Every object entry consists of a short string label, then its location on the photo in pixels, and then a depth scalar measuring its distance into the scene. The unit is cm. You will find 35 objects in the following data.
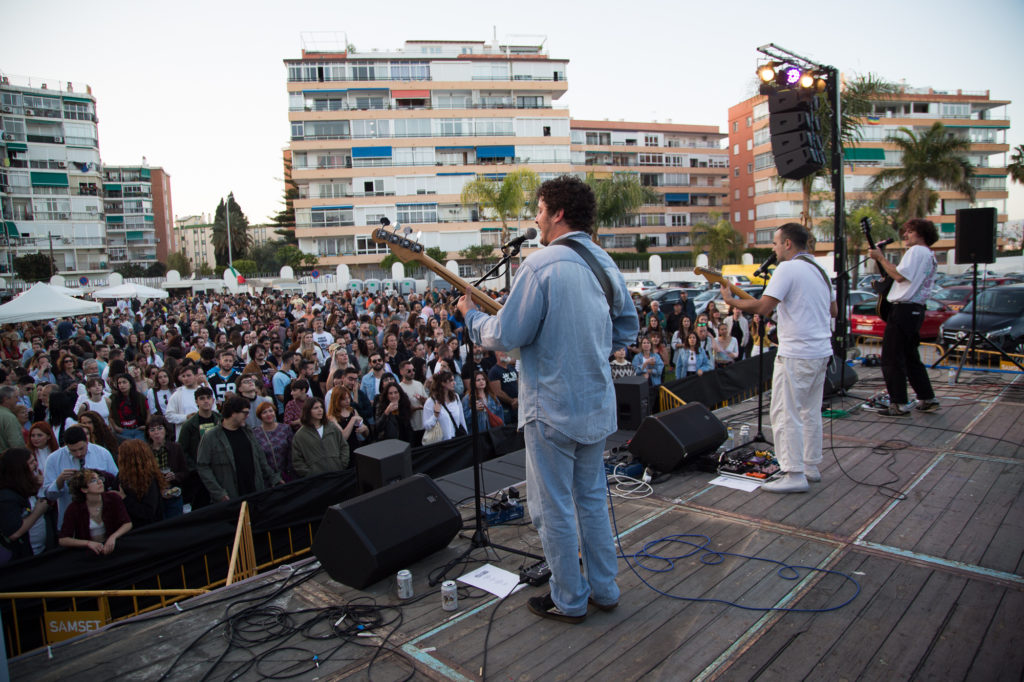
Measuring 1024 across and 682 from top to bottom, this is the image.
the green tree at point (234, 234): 7441
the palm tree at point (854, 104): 1633
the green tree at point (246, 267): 5528
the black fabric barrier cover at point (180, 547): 395
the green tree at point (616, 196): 3550
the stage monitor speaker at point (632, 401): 683
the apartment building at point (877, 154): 5225
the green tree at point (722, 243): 4603
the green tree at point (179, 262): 9058
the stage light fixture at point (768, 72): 700
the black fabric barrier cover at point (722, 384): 832
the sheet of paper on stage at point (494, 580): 318
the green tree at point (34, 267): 5141
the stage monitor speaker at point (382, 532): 323
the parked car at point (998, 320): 1098
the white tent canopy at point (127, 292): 1900
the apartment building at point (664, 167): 5791
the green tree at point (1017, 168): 3578
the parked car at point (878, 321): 1406
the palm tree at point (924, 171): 2995
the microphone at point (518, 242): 341
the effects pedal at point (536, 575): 319
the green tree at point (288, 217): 7088
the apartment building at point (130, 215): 7969
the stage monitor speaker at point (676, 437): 470
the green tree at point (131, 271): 6906
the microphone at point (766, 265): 522
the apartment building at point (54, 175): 6069
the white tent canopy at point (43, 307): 1086
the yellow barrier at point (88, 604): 376
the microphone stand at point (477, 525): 342
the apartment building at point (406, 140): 4750
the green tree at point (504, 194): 3388
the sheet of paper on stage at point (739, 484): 446
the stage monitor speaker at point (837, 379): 691
